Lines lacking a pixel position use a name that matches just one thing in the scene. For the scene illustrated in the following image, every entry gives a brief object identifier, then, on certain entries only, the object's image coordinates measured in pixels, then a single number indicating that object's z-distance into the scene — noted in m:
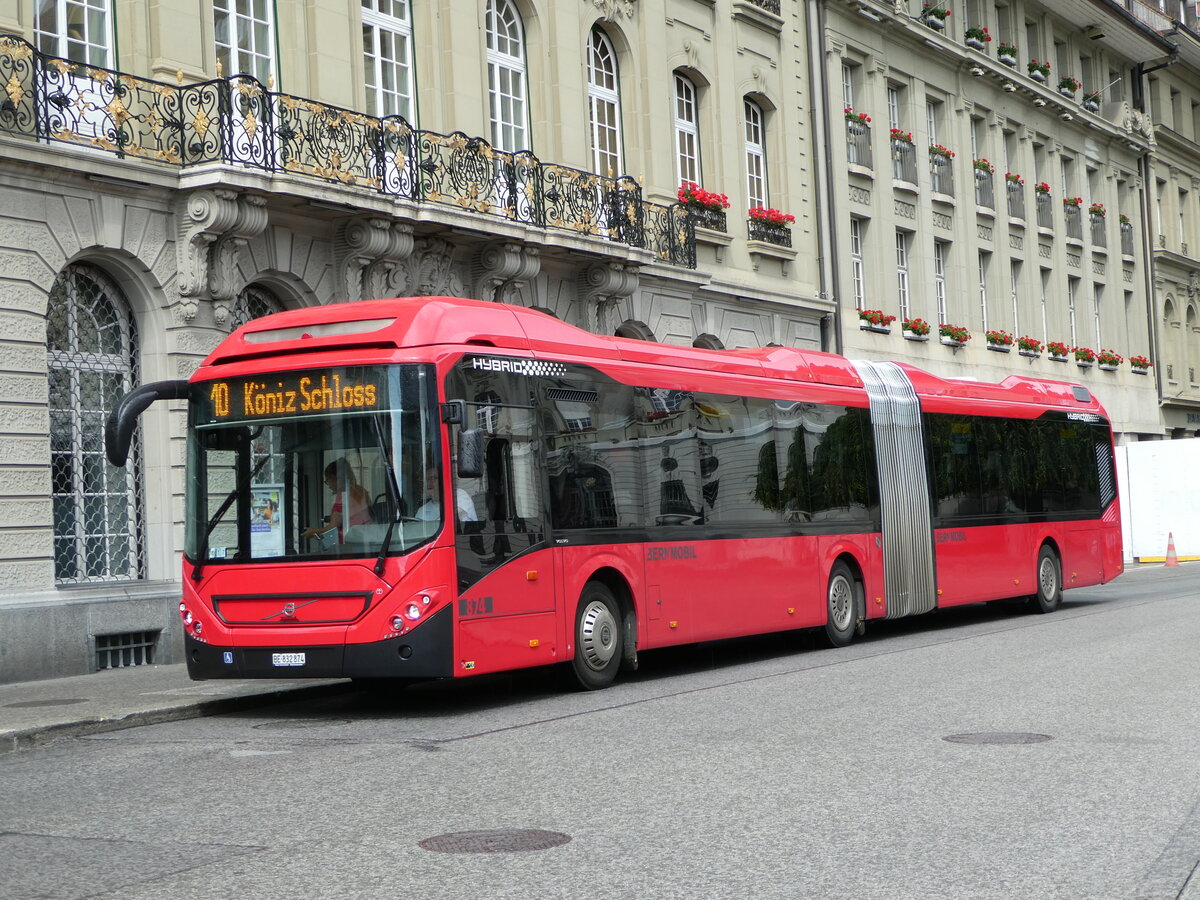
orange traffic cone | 36.97
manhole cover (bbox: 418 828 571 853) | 6.89
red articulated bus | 12.04
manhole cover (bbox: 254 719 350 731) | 11.85
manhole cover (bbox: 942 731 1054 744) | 9.76
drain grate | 12.79
